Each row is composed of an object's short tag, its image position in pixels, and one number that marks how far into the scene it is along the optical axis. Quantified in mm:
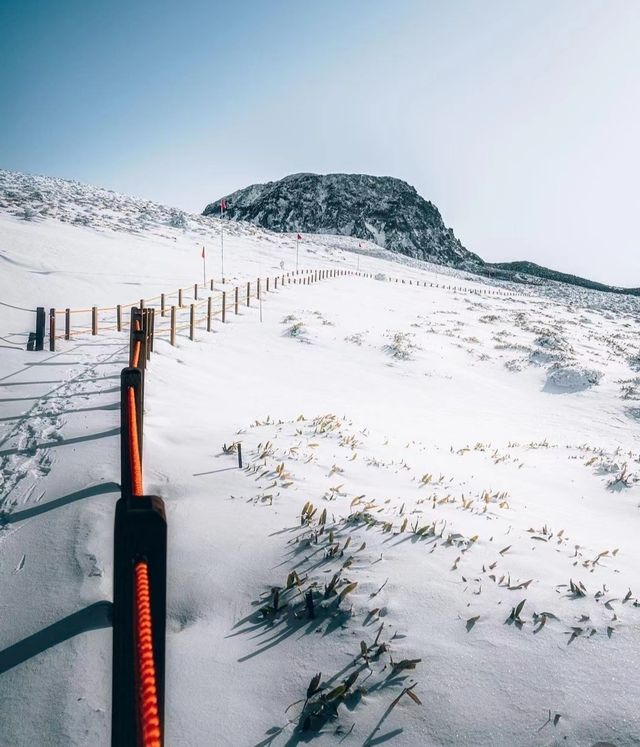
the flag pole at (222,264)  33312
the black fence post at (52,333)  13227
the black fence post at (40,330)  13141
